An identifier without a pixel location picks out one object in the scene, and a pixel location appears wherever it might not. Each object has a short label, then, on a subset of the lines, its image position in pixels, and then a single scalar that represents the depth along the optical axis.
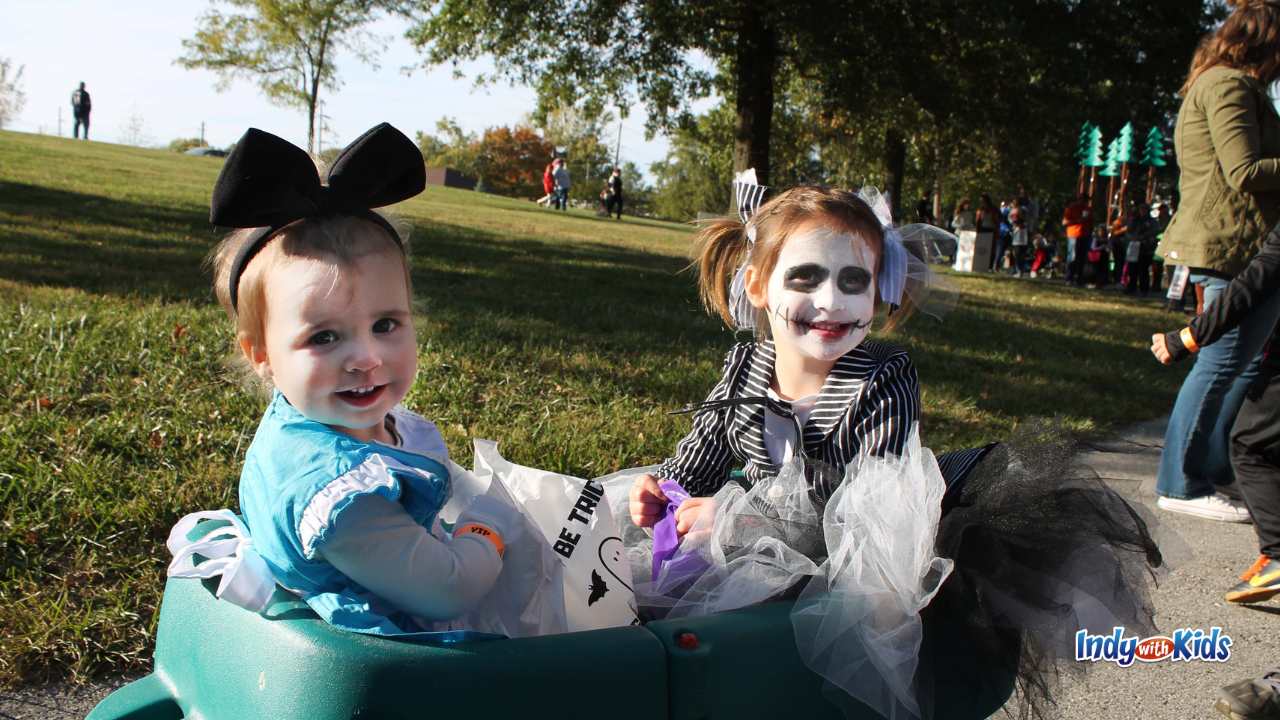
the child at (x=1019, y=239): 19.91
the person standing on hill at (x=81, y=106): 32.00
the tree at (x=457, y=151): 60.28
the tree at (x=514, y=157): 61.25
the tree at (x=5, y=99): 22.75
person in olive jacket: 3.78
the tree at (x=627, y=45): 12.75
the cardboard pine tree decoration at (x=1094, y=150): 18.66
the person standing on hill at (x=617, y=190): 26.12
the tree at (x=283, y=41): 31.39
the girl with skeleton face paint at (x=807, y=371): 2.36
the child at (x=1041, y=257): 21.52
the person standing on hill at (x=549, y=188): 30.06
